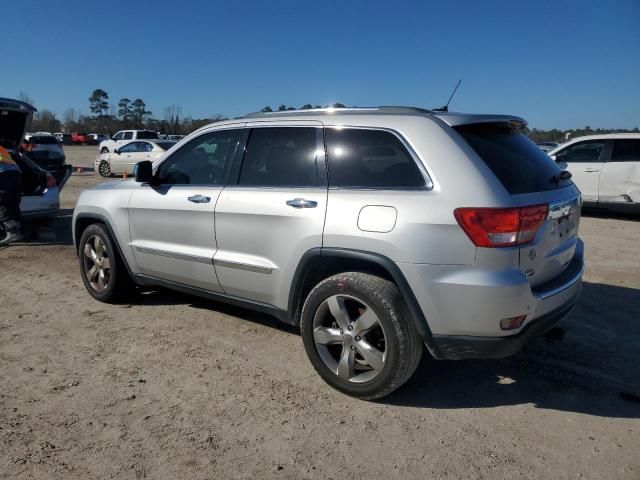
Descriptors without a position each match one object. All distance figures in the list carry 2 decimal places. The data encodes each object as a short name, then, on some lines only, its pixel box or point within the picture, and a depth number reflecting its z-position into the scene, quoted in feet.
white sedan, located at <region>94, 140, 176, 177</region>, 64.85
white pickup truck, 94.53
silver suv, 9.21
